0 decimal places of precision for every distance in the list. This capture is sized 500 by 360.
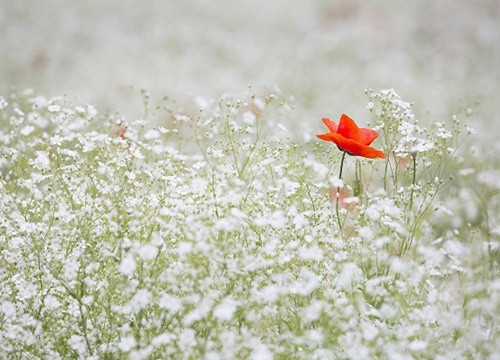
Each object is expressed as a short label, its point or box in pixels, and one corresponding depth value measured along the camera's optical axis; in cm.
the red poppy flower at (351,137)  627
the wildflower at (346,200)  598
